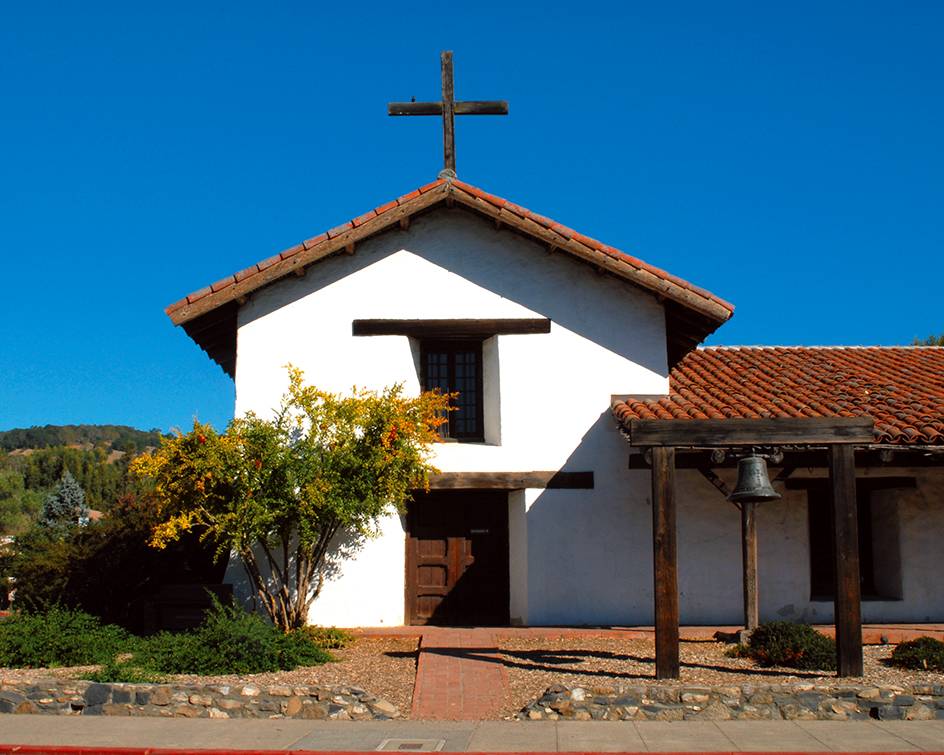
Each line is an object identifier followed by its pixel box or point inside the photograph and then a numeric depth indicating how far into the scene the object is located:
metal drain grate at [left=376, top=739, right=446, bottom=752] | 5.84
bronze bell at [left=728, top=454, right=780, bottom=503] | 7.54
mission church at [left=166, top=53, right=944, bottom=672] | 11.20
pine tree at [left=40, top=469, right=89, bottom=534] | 37.12
